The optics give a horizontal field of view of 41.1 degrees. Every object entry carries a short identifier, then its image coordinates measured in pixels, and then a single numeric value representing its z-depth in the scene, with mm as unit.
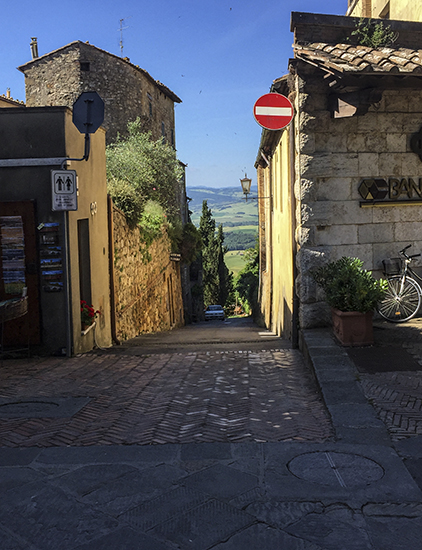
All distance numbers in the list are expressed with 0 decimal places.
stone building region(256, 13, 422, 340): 8062
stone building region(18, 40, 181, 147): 25969
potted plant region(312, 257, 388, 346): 6930
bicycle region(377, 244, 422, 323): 8172
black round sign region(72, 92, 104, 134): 8283
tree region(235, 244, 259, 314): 33047
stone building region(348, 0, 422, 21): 12852
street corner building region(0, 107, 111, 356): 7977
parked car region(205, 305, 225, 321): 40031
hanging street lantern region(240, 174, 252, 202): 18750
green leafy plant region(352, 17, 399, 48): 8617
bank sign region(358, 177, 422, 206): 8375
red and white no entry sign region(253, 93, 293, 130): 8070
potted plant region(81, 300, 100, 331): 9023
